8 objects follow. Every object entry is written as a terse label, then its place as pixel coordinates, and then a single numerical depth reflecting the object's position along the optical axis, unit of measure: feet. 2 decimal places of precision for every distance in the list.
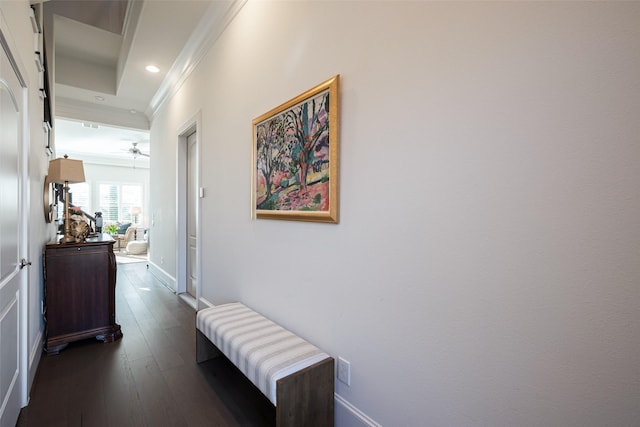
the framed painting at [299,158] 5.22
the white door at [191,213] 12.96
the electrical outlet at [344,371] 5.03
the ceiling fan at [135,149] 24.81
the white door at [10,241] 4.50
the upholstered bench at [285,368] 4.53
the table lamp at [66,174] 8.79
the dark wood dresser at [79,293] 8.22
